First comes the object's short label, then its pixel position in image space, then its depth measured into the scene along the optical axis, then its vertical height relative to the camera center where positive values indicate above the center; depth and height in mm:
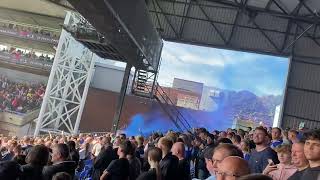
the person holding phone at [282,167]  2847 -299
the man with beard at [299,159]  2570 -174
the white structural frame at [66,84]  13835 +469
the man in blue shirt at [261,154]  3271 -233
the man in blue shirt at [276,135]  4818 -1
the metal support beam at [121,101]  10688 +123
